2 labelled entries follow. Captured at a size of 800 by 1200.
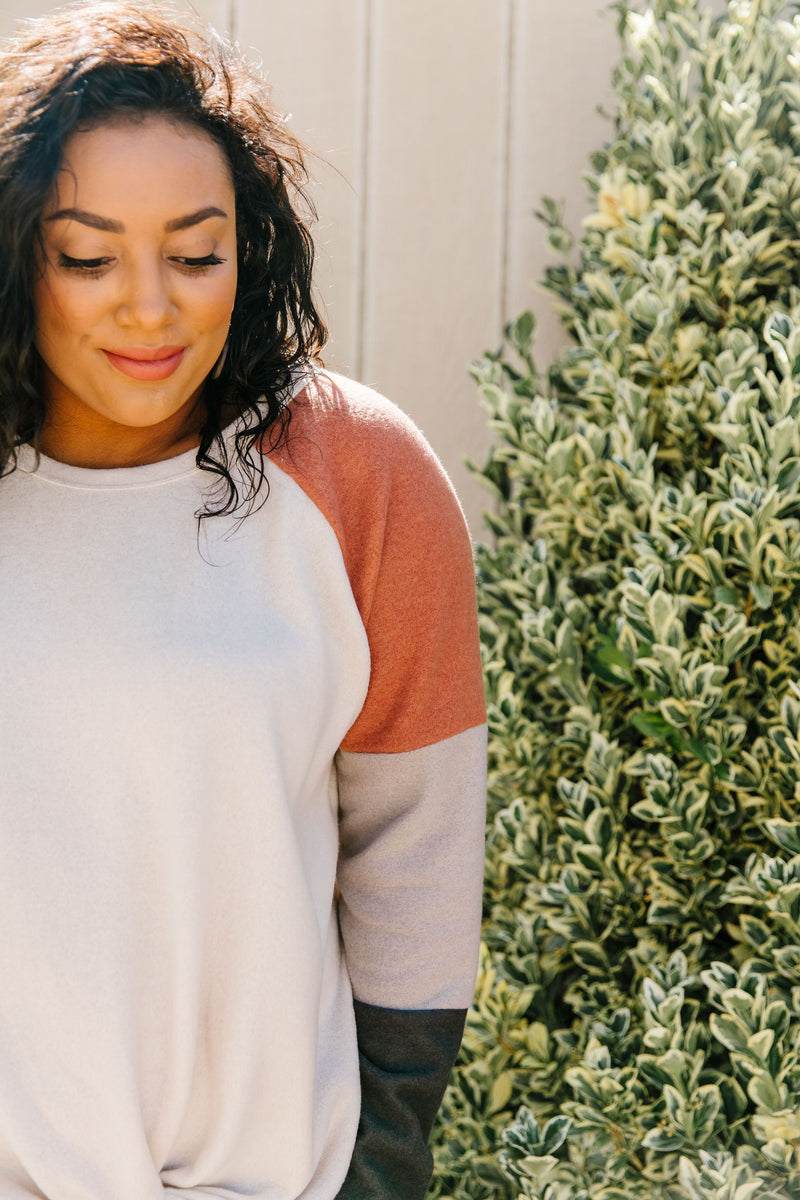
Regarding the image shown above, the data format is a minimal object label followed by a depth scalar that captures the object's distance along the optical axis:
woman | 1.78
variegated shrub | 2.23
